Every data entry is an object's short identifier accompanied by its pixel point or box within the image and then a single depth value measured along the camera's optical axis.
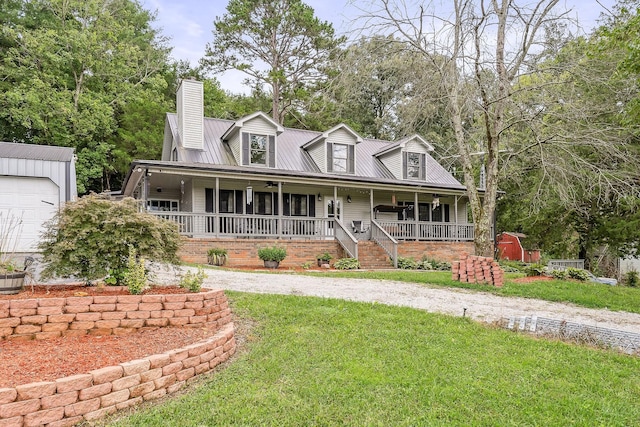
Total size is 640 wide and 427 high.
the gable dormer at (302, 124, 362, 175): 19.09
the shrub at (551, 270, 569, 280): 11.98
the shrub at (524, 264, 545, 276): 12.49
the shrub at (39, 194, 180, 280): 5.25
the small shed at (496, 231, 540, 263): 24.11
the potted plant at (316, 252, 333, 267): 14.97
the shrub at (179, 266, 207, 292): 5.61
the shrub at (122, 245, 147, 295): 5.05
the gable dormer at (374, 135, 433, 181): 20.89
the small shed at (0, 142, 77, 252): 12.30
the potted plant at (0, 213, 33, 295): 5.05
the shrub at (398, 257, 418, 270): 15.27
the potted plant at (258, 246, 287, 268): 13.60
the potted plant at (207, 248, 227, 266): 13.39
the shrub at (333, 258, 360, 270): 14.11
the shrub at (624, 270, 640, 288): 18.18
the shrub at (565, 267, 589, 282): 12.01
